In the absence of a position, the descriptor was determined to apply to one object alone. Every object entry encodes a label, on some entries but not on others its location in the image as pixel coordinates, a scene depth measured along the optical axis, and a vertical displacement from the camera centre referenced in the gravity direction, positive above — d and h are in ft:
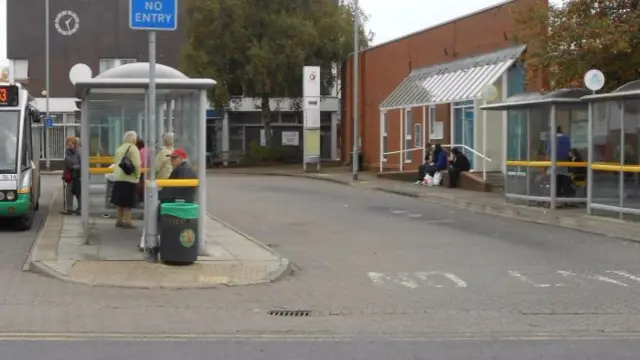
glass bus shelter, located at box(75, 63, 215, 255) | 40.55 +1.74
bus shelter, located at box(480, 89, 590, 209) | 65.21 +0.25
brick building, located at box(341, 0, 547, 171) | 93.15 +6.99
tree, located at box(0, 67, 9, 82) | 260.21 +22.35
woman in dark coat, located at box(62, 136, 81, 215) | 59.36 -2.05
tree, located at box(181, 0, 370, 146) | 142.72 +17.59
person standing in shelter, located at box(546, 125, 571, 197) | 65.77 -1.06
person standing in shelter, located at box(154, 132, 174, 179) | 43.96 -1.01
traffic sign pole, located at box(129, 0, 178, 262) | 37.96 +4.13
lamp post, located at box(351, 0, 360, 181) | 109.40 +3.93
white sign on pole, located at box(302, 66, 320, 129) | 129.98 +7.47
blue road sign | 37.91 +5.85
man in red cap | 40.98 -1.56
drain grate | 30.40 -6.02
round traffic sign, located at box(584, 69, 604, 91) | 60.13 +4.59
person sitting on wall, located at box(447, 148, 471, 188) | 91.97 -2.47
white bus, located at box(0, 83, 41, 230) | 50.03 -0.83
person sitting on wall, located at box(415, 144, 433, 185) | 97.60 -2.64
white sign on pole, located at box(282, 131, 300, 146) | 175.70 +1.17
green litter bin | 38.24 -3.95
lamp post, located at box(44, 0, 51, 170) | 148.03 +2.62
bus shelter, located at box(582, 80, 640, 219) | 56.03 -0.45
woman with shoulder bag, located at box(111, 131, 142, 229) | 46.70 -1.58
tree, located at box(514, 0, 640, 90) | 63.31 +8.13
